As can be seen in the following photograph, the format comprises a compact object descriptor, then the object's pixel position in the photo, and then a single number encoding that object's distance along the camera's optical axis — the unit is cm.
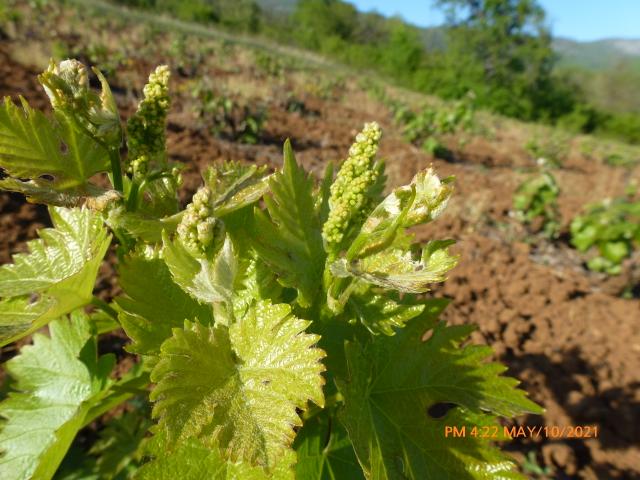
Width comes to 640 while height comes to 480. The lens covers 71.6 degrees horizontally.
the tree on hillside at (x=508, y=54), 2881
